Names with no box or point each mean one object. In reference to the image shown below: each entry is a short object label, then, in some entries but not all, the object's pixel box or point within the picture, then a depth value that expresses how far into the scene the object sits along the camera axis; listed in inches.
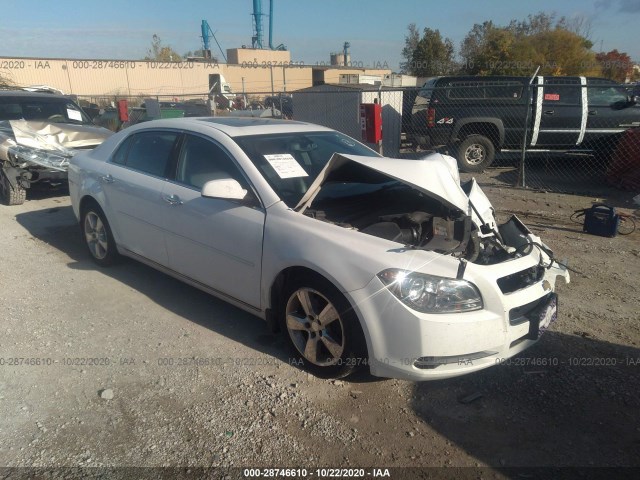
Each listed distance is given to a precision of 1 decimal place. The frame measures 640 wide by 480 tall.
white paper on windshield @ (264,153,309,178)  151.2
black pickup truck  411.2
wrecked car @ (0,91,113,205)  307.9
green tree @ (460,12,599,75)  1210.9
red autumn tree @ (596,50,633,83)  1357.3
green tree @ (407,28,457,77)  1583.4
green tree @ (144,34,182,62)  2637.8
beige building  1588.3
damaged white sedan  116.3
